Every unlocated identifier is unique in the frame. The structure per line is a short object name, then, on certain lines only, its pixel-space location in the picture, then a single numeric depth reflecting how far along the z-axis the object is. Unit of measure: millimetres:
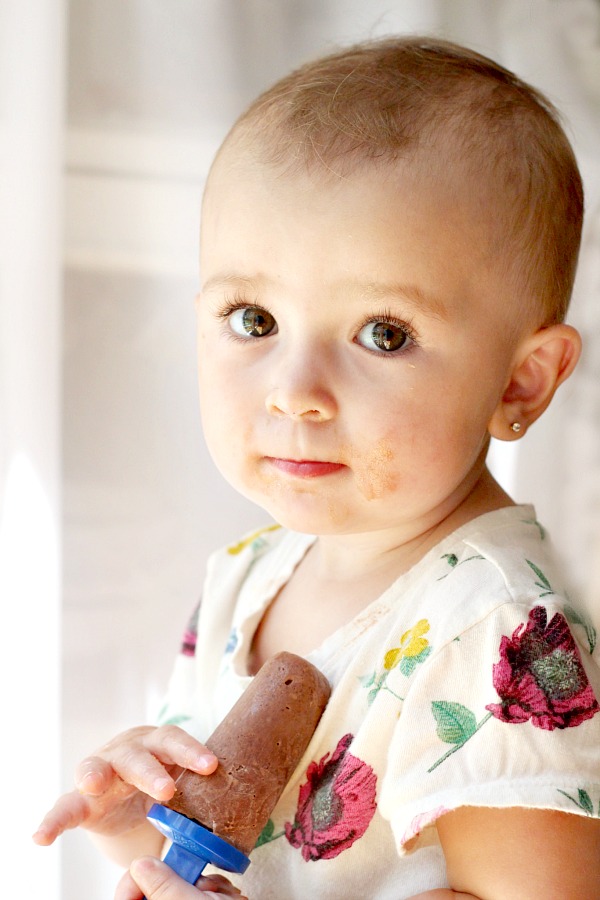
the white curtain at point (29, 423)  1141
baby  709
